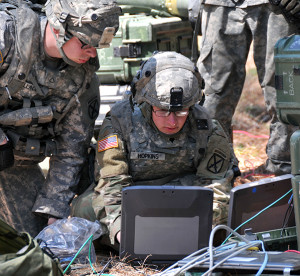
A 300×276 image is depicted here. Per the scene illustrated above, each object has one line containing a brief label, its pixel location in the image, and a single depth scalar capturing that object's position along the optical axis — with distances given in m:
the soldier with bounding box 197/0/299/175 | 8.69
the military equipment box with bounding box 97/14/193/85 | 10.46
